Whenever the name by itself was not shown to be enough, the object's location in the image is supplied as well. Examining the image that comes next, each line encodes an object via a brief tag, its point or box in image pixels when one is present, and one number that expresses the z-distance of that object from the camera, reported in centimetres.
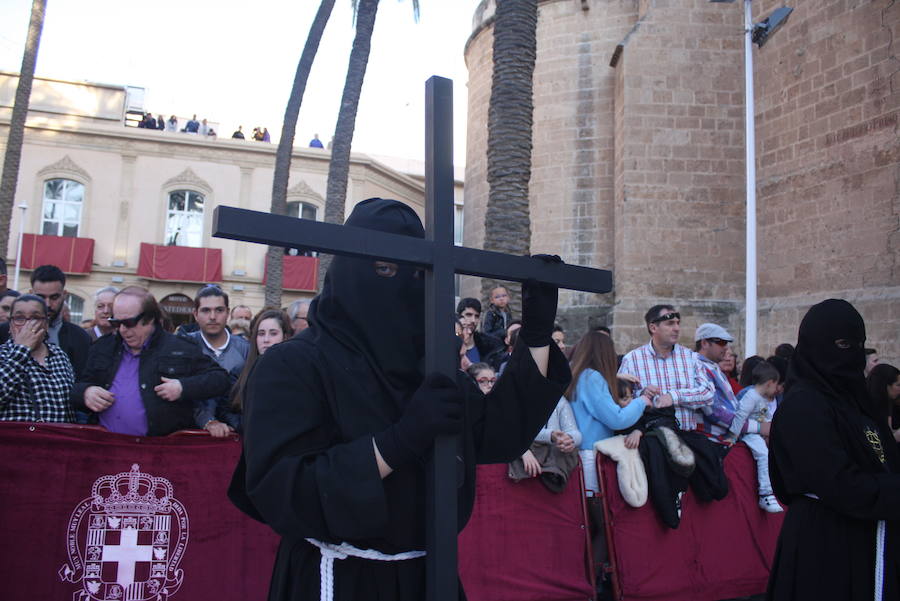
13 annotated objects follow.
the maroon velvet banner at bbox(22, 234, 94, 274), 2492
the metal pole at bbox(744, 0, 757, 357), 1192
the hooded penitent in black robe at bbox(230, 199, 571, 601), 192
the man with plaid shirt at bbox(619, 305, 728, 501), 585
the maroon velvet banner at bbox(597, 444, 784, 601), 564
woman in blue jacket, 559
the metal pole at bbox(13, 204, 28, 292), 2418
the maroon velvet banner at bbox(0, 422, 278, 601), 438
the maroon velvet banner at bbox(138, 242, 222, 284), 2556
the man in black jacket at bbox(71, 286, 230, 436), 479
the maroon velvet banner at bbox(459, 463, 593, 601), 534
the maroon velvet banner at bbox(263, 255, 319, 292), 2689
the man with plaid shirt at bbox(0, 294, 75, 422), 459
